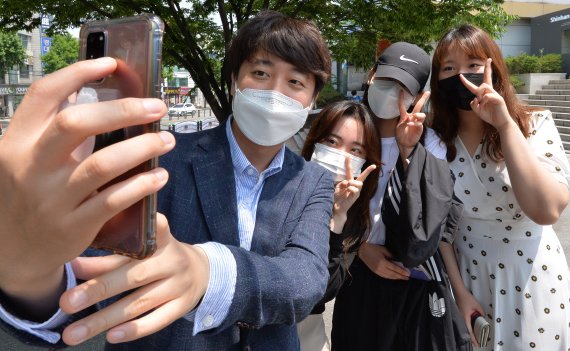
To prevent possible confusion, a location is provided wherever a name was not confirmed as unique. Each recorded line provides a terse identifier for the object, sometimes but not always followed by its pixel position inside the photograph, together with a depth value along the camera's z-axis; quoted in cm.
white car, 3816
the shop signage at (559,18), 2204
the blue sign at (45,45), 4619
